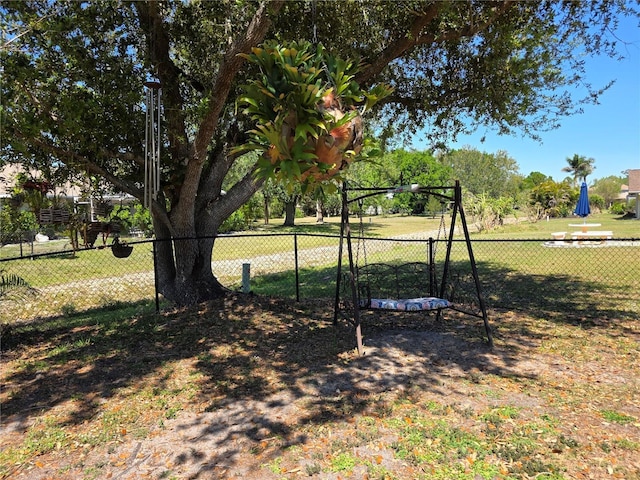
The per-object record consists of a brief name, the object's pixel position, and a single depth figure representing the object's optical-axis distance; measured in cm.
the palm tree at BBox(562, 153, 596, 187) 8469
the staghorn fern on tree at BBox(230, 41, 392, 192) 220
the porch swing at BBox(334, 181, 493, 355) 521
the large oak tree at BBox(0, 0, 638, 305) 548
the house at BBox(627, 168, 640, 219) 3567
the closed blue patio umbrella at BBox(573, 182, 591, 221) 1587
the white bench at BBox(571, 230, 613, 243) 1427
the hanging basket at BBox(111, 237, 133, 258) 639
